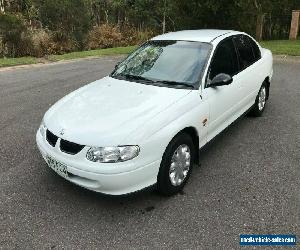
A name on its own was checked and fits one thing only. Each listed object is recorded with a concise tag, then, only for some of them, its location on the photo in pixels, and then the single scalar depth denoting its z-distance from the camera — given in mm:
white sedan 3449
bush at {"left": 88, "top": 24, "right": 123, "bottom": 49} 18000
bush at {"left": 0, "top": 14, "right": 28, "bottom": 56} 13727
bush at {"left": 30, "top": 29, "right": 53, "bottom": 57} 14422
